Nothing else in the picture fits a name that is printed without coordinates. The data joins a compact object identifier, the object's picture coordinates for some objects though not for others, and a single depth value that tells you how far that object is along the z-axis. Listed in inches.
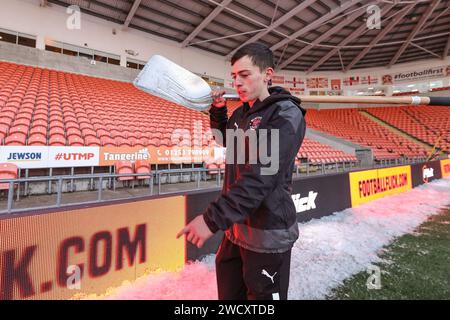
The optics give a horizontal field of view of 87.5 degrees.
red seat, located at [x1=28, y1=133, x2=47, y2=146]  171.6
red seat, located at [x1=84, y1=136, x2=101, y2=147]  193.7
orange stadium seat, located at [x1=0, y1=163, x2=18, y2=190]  124.2
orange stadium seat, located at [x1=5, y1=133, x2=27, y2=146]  160.6
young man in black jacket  36.0
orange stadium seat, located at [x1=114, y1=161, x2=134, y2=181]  171.9
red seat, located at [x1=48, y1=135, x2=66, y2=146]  179.1
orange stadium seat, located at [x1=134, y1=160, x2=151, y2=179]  174.1
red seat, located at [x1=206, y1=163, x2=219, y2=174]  225.4
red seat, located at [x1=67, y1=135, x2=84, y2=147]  185.0
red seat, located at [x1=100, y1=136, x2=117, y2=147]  202.4
